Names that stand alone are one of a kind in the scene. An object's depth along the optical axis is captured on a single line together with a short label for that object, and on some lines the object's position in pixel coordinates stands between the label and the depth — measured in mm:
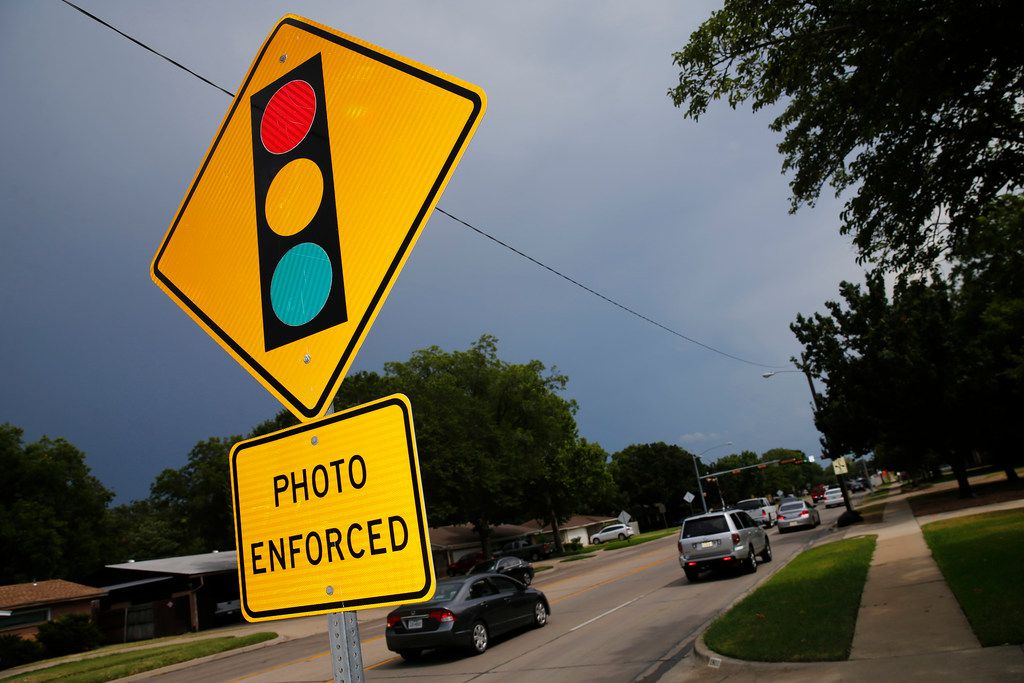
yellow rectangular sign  1601
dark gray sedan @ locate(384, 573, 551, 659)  12617
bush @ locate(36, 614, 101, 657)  28047
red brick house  29250
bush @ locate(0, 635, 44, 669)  26078
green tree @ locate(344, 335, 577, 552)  39312
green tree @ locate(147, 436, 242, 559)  54688
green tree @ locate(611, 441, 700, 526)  93312
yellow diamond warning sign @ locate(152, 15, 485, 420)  1862
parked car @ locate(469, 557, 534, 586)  28094
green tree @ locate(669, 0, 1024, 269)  8070
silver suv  18094
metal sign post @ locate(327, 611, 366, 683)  1683
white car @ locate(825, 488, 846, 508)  59297
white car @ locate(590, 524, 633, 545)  65250
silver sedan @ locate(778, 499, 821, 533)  33094
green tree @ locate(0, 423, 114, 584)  45500
